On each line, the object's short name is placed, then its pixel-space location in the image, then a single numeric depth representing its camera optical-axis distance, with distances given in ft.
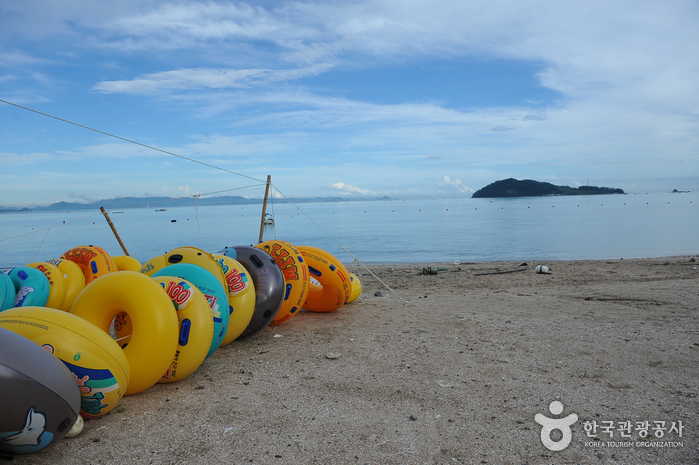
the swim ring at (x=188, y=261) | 19.71
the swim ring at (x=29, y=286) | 21.74
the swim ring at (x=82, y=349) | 11.79
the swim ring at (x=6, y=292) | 19.61
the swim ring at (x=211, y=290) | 17.37
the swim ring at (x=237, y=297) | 19.48
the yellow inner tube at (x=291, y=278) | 23.81
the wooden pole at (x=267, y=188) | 39.41
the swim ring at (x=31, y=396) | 9.88
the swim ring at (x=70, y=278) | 25.57
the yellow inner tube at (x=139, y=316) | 14.12
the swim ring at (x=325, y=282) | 27.37
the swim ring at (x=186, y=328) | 15.30
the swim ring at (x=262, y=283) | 21.62
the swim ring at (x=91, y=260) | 29.19
